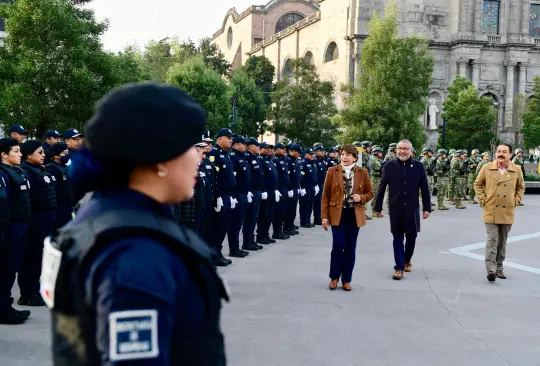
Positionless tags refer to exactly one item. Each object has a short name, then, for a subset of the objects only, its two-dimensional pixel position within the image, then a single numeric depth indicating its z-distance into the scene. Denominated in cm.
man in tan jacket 895
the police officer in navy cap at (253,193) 1189
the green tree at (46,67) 1925
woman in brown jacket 831
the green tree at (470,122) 4462
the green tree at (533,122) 4619
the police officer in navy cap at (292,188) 1453
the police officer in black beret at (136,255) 139
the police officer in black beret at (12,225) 643
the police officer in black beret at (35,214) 733
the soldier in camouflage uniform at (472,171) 2466
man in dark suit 920
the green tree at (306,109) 4106
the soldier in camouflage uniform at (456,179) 2198
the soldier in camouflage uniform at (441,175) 2128
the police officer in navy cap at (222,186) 1064
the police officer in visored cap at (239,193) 1112
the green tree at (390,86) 3306
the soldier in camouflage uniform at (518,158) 2546
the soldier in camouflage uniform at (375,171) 1941
